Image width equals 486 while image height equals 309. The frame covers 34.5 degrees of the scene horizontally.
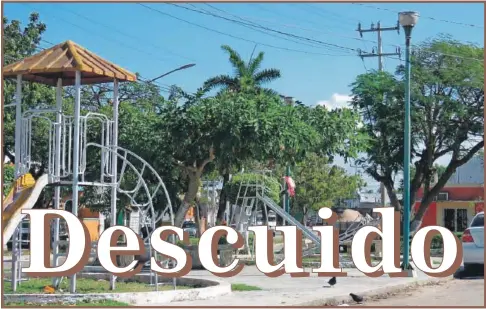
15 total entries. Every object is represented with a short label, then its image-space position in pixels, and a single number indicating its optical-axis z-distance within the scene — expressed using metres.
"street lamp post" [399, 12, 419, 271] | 19.12
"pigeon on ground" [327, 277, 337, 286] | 16.25
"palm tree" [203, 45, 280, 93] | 30.05
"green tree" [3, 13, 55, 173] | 27.23
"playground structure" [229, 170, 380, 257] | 22.86
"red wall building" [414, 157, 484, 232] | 52.38
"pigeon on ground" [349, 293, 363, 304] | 14.78
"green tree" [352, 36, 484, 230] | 28.69
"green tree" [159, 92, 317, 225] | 18.28
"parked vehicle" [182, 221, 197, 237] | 48.29
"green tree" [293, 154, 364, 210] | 54.61
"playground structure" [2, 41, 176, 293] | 13.12
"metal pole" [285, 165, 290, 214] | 26.39
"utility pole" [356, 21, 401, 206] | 37.09
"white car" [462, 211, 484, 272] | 19.05
